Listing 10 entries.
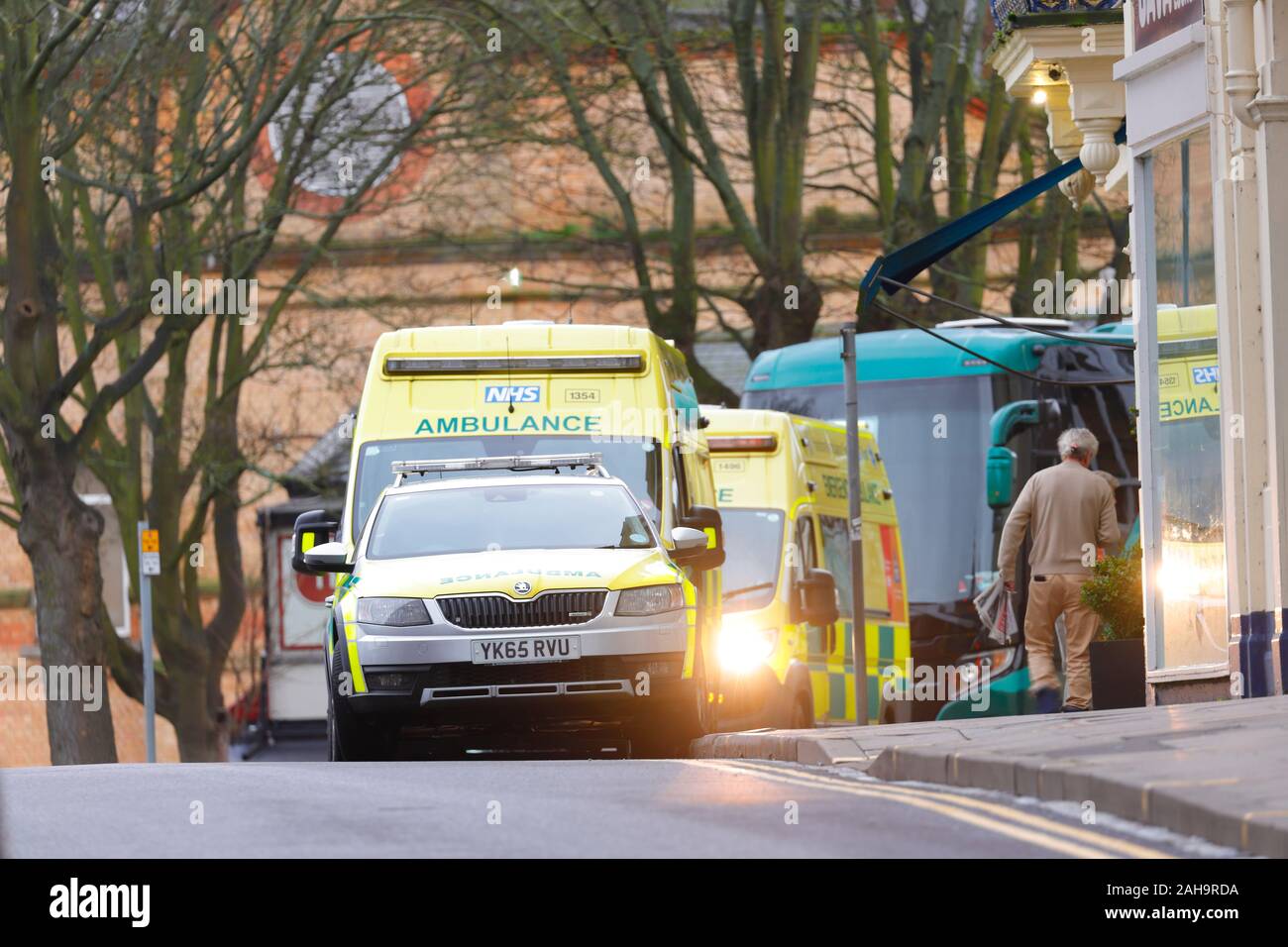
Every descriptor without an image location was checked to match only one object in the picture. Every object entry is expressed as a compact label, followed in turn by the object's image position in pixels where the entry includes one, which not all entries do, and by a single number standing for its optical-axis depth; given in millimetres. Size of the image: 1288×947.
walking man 17031
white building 14086
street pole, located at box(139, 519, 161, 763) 23391
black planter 16516
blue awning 18500
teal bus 22391
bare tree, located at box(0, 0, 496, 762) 23203
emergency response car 13656
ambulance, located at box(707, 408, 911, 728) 18688
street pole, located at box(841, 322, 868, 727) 18619
